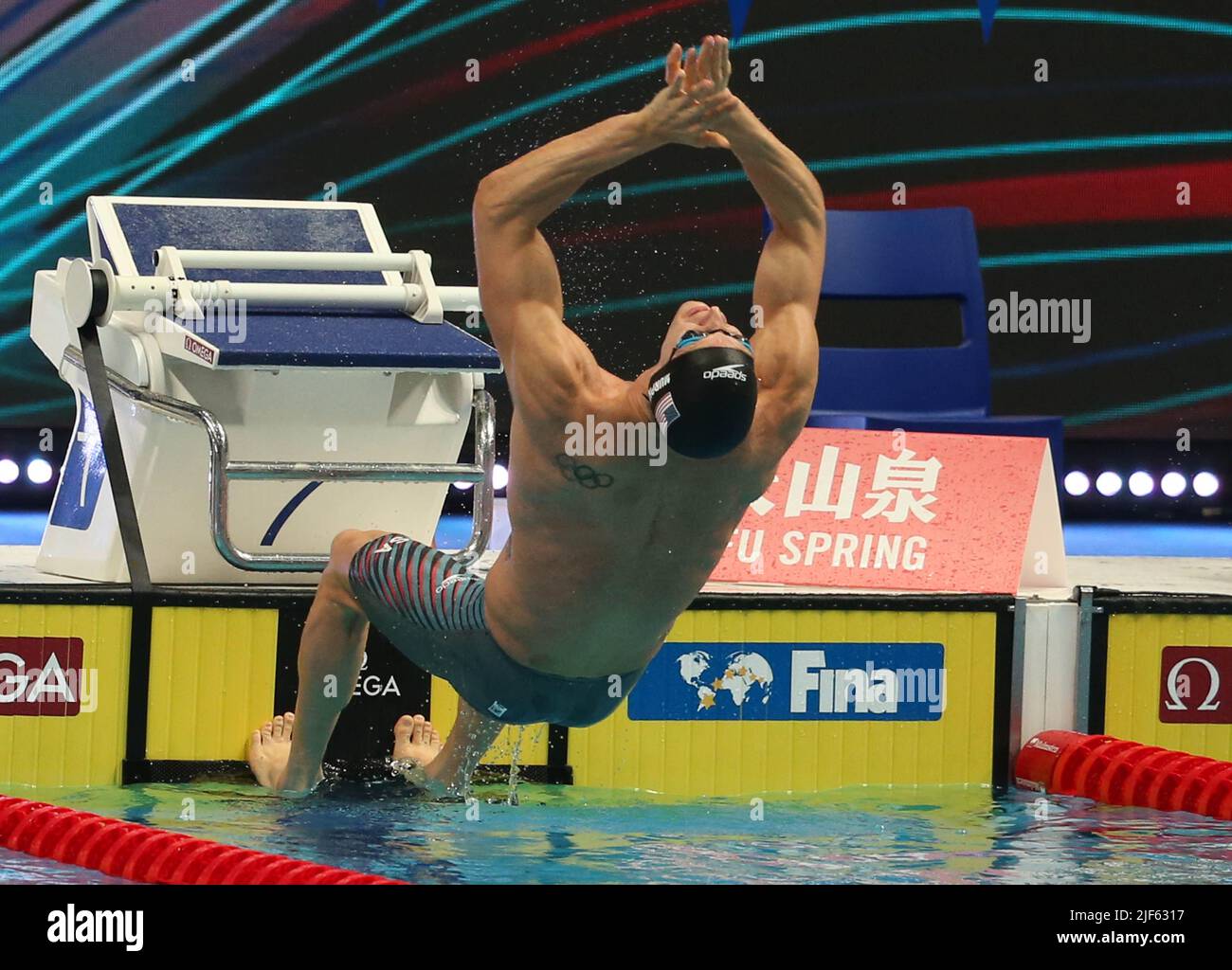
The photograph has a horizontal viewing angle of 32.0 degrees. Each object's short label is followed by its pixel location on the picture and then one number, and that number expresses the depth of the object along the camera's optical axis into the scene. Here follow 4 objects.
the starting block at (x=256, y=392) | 5.21
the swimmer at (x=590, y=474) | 4.03
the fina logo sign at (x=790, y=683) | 5.52
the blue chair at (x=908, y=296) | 7.54
